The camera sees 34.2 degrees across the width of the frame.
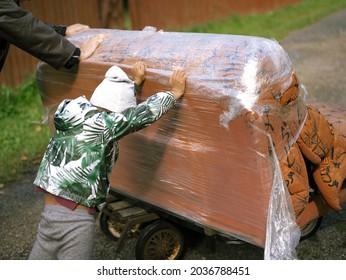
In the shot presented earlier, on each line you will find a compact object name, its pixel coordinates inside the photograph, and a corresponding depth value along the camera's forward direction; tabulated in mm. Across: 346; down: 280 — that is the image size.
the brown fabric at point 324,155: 3064
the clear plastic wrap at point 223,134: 2764
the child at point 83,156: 2793
